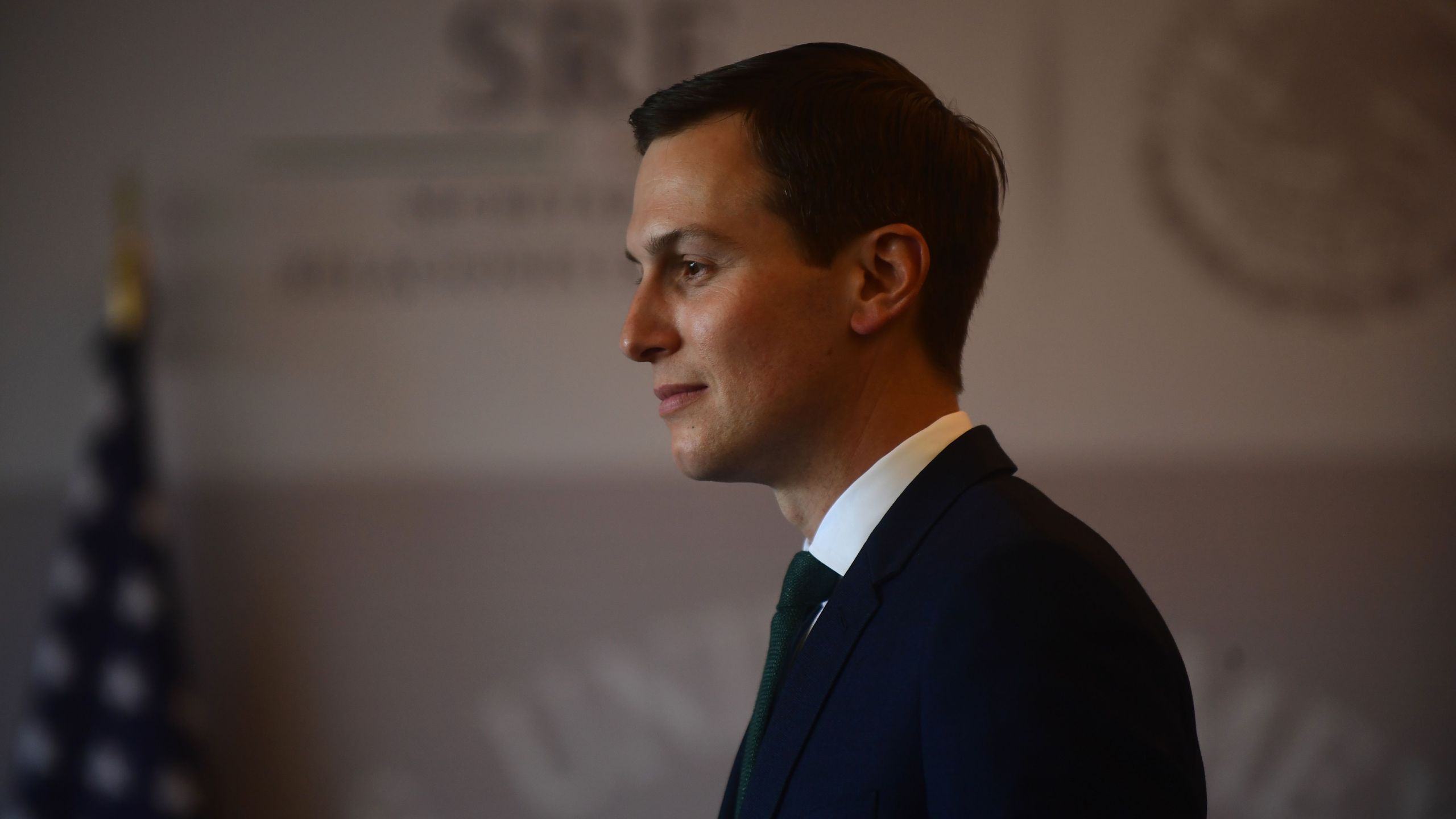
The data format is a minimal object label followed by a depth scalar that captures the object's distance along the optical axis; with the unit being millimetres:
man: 3075
